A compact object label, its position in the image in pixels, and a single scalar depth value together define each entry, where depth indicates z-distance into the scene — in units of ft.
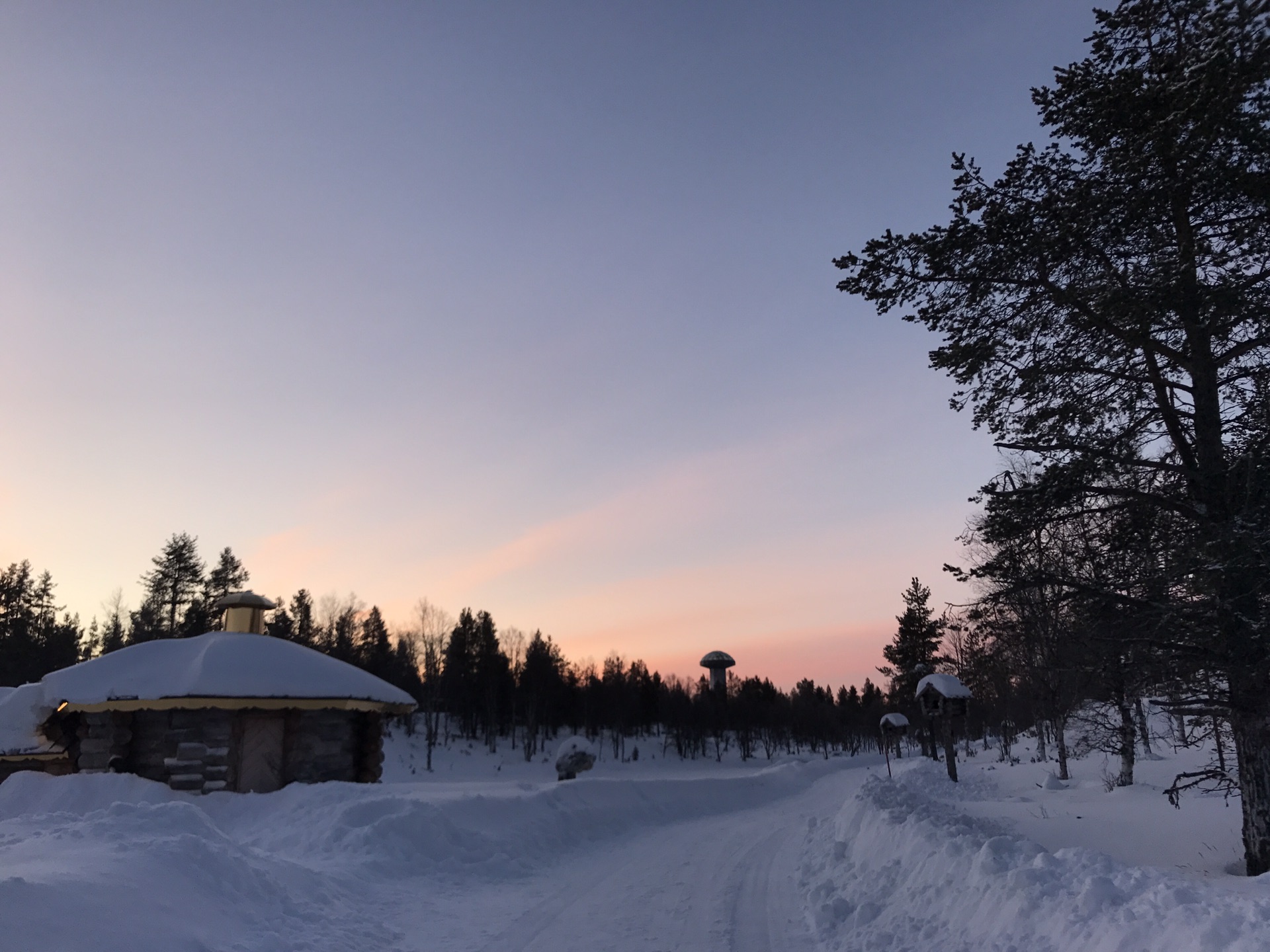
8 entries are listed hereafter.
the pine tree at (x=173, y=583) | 182.29
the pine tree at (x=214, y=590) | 170.71
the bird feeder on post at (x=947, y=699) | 96.37
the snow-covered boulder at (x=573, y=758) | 82.07
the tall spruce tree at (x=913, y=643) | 152.66
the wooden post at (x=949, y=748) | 97.22
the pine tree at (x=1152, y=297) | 27.17
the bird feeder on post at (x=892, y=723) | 148.77
